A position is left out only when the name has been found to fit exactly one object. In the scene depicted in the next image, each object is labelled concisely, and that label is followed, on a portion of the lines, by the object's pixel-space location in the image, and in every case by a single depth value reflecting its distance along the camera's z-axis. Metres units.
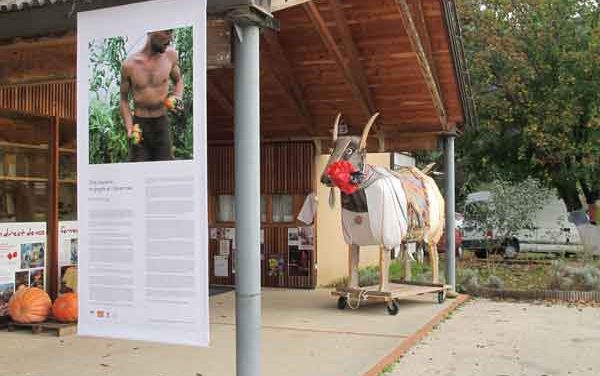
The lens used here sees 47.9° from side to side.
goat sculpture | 9.26
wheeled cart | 9.70
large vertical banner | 4.48
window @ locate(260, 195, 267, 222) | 12.83
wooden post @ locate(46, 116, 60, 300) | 8.78
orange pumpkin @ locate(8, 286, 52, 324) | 8.09
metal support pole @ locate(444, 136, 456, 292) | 11.52
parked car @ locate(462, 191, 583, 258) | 19.73
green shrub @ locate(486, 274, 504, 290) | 12.32
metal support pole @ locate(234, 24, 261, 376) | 4.82
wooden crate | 7.96
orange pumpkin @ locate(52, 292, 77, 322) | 8.12
